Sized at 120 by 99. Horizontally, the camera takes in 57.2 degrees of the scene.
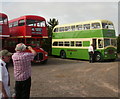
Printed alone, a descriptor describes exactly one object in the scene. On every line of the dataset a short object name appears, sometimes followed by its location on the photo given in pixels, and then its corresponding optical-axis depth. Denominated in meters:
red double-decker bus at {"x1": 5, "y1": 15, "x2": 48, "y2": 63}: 8.78
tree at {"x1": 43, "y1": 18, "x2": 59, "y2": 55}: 14.78
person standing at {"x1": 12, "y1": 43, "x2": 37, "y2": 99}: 2.39
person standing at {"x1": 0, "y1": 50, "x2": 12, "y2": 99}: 2.10
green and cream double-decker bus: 9.81
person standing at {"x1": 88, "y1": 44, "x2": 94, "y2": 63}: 9.40
